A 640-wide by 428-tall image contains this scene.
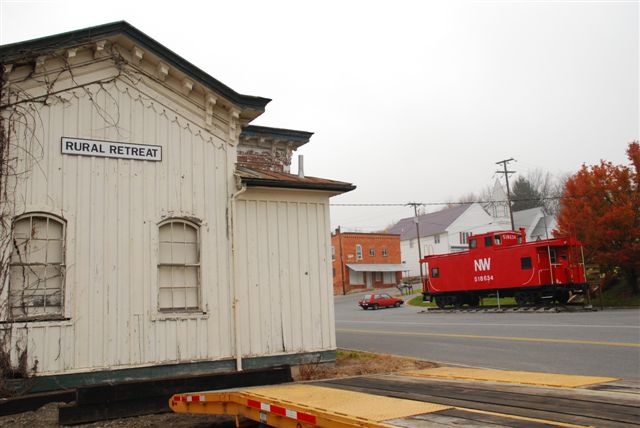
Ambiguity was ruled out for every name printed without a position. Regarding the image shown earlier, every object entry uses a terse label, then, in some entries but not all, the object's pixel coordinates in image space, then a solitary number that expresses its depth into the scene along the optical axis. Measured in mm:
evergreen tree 89312
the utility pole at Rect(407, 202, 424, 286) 61656
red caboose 26859
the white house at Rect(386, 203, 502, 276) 68812
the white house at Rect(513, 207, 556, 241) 73812
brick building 62344
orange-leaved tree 26828
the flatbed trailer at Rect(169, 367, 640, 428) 4176
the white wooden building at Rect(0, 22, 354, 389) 9250
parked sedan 41094
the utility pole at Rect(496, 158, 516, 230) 48375
